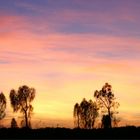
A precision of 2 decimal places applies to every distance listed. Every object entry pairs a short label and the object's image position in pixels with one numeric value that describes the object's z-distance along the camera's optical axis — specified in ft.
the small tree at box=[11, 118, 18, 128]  291.50
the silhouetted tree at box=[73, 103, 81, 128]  252.56
